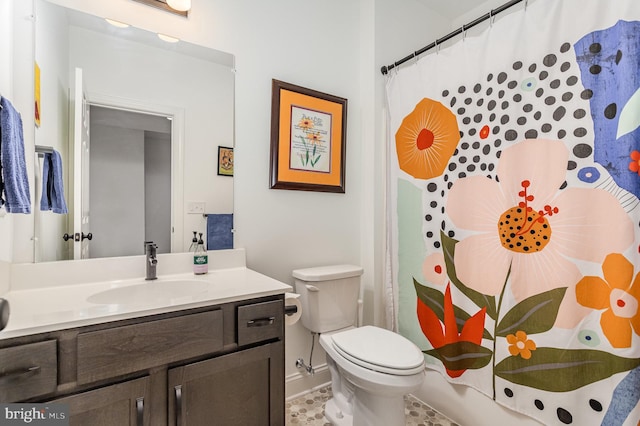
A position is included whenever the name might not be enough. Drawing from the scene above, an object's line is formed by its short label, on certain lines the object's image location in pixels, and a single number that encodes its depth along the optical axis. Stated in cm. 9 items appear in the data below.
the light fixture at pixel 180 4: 149
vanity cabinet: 88
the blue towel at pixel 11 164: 90
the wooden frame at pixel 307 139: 184
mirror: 132
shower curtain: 115
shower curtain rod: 147
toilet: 131
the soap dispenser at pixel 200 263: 154
